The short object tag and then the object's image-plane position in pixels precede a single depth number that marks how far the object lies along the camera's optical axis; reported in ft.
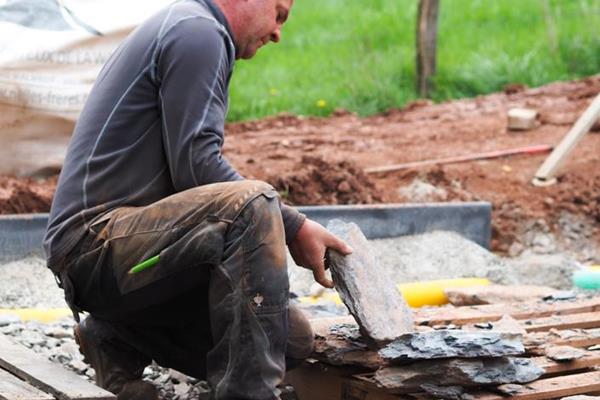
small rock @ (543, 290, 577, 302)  31.65
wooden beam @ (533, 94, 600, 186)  47.16
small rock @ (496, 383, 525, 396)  22.54
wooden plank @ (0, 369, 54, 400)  20.91
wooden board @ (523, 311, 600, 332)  27.67
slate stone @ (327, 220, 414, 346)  23.27
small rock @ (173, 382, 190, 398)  25.95
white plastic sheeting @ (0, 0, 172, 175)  41.28
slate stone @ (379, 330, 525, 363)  22.23
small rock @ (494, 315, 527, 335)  23.92
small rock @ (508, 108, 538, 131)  53.76
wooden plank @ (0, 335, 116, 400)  21.23
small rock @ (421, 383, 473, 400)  22.33
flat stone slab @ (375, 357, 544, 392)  22.26
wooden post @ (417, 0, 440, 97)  60.84
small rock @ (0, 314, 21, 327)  29.05
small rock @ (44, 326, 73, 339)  28.96
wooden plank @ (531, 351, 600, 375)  24.33
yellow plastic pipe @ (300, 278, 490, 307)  34.98
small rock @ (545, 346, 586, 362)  24.45
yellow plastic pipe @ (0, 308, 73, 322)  30.88
